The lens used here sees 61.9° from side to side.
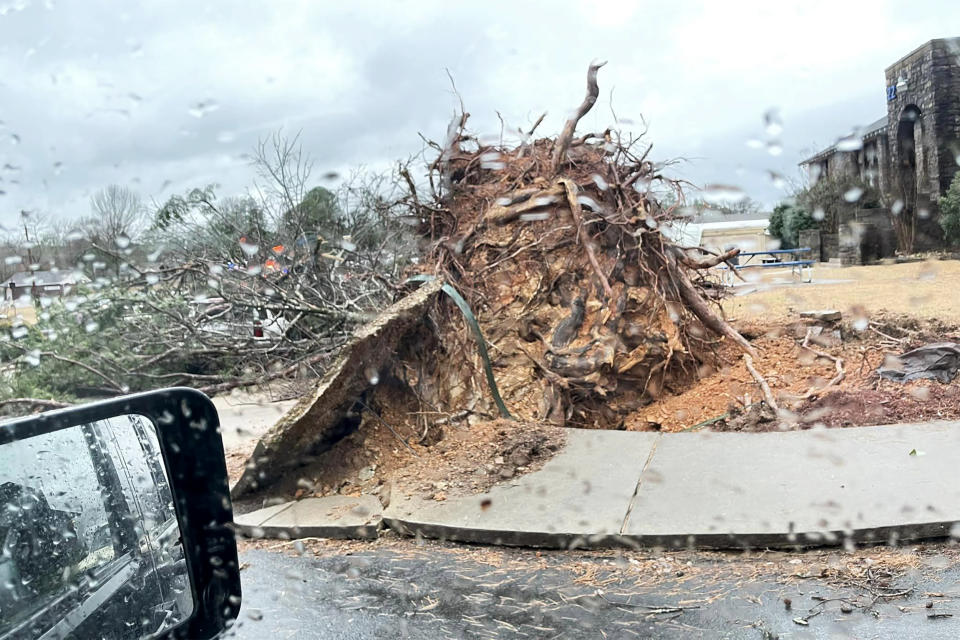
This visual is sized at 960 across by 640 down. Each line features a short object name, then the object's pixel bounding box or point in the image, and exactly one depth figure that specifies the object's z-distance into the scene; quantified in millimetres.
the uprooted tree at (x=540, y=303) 6363
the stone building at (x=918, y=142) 19609
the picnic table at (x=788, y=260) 19562
